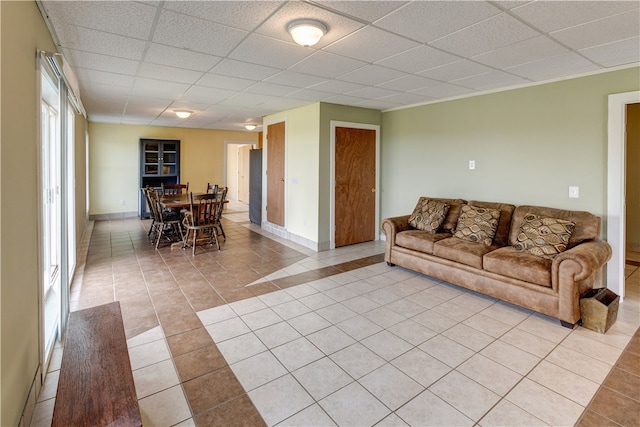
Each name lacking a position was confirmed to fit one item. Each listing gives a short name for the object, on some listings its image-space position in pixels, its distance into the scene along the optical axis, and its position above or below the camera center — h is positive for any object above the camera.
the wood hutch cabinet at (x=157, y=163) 8.19 +0.95
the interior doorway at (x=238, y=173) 12.08 +1.03
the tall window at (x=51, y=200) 2.45 +0.00
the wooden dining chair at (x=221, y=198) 5.35 +0.04
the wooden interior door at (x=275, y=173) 6.37 +0.55
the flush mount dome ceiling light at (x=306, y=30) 2.35 +1.24
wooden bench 1.33 -0.84
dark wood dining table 5.26 -0.01
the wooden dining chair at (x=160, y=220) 5.54 -0.34
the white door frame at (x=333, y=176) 5.40 +0.41
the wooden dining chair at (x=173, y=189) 6.83 +0.25
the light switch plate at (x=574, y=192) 3.61 +0.10
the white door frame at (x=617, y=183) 3.27 +0.18
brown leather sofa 2.82 -0.60
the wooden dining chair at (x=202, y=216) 5.12 -0.26
